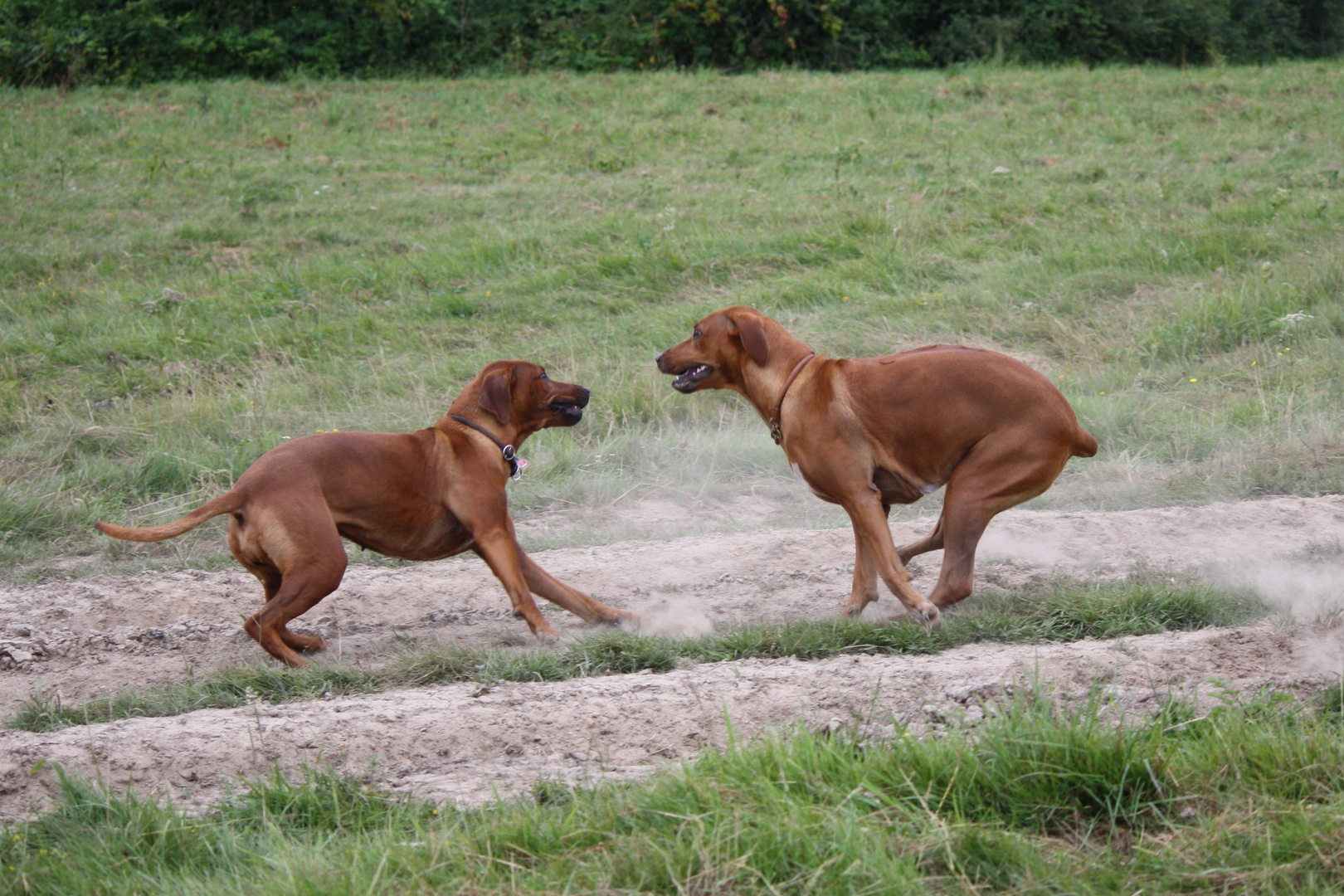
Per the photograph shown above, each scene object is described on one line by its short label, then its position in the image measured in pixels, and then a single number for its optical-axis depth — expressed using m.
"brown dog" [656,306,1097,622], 10.86
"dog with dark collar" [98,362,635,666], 10.84
